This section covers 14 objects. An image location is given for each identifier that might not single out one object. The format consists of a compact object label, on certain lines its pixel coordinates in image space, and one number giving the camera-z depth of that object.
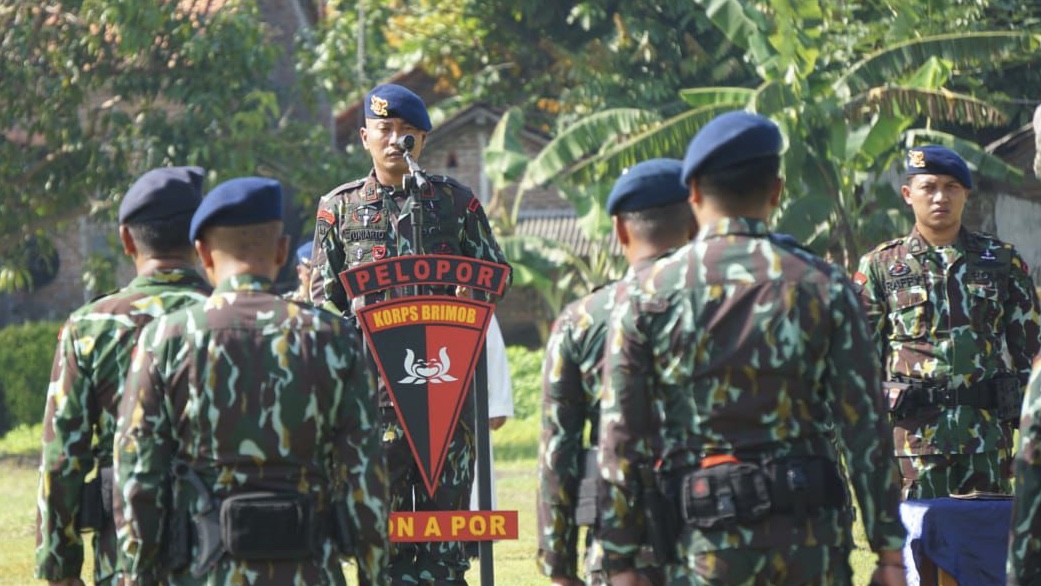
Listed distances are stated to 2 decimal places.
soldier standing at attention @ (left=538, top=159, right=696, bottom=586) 10.71
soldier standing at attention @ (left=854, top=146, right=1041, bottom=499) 16.47
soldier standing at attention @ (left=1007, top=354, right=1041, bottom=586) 9.00
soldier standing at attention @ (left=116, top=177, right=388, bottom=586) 9.89
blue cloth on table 15.87
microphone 15.70
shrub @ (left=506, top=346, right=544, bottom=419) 49.41
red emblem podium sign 15.41
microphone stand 15.77
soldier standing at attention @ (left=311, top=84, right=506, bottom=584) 15.63
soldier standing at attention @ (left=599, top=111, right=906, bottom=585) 9.58
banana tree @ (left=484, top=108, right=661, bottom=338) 42.37
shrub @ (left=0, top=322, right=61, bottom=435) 52.81
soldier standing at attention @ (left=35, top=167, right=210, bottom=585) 11.01
